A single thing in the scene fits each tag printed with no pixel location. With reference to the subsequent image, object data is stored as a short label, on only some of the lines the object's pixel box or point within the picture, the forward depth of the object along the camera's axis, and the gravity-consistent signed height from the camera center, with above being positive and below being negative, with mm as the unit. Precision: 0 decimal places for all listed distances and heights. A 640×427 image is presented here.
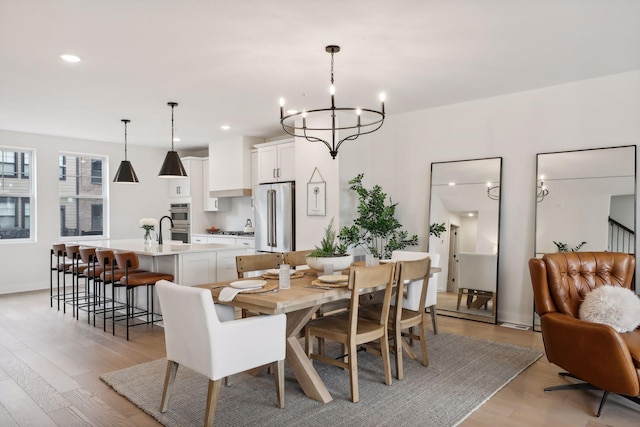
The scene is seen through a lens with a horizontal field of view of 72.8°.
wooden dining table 2479 -600
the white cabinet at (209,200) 7820 +49
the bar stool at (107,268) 4473 -717
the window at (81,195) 7273 +108
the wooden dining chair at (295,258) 3848 -489
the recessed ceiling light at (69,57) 3453 +1158
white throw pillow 2816 -666
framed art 5625 +92
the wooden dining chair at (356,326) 2680 -830
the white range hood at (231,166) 7043 +614
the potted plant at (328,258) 3271 -408
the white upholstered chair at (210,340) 2250 -755
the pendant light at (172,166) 5020 +419
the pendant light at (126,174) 5609 +357
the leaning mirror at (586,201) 4012 +64
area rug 2539 -1253
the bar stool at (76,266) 5117 -789
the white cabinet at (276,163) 6227 +602
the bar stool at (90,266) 4777 -740
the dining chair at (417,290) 3781 -755
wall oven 8031 -354
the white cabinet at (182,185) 7898 +324
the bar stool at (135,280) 4281 -798
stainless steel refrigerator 6078 -189
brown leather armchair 2516 -756
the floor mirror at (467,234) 4809 -318
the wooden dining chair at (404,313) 3015 -825
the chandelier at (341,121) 5430 +1075
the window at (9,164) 6680 +565
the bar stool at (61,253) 5410 -661
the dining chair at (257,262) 3445 -485
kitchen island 4641 -644
